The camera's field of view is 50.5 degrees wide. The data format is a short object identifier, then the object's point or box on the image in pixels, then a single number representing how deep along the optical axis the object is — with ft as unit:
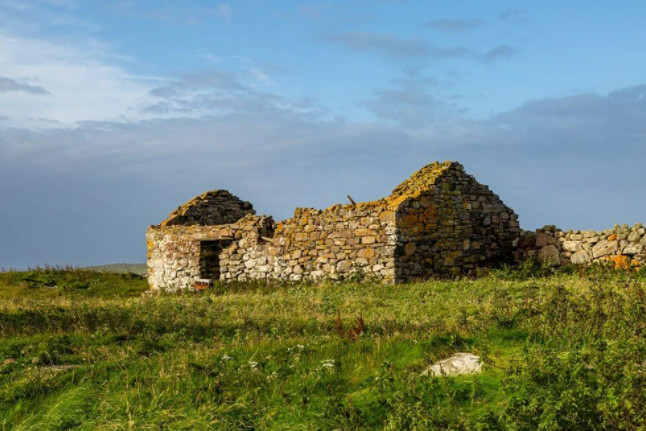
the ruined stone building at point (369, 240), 69.67
